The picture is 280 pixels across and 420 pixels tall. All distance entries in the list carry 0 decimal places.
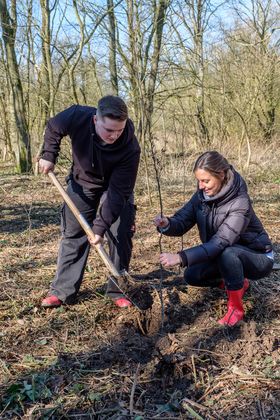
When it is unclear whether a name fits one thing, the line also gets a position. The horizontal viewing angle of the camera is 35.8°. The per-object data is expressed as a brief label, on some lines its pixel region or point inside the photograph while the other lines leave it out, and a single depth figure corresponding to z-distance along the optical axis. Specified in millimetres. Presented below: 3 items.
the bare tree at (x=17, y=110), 12531
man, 3117
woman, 2965
